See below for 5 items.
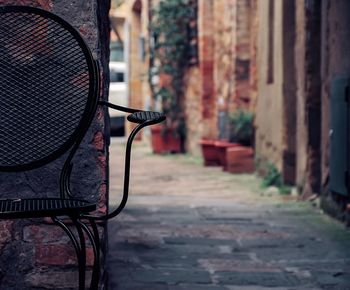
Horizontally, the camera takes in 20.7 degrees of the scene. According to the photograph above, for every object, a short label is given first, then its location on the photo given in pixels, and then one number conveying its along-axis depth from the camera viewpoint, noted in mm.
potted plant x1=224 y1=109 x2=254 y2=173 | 11044
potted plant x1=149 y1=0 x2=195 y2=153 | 14624
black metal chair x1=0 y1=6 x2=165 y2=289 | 2667
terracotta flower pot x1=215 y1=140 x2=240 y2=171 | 11325
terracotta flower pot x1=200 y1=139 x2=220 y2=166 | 12156
